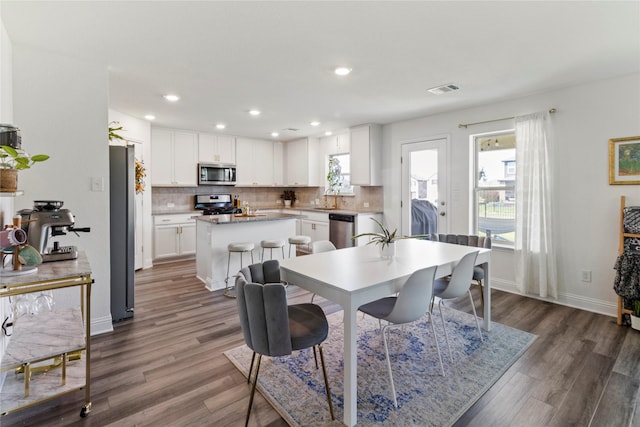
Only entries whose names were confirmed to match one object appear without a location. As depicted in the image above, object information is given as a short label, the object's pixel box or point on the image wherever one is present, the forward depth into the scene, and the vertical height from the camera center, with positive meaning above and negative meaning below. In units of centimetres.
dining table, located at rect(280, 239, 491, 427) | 174 -42
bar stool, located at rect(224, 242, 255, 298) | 398 -50
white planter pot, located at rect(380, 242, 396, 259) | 250 -33
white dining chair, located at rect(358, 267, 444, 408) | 192 -59
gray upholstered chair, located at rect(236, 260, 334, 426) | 157 -60
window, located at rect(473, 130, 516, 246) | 412 +30
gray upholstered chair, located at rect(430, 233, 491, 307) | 314 -36
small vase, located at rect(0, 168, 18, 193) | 166 +17
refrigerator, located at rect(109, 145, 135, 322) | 308 -17
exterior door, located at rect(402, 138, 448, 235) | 471 +34
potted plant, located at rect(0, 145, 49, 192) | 164 +25
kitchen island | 410 -37
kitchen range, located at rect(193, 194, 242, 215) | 625 +13
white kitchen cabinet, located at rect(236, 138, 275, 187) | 672 +105
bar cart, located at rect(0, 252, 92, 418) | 167 -76
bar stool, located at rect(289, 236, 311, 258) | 450 -44
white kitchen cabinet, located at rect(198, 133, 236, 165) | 617 +125
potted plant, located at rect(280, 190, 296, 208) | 769 +29
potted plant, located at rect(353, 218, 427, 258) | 251 -29
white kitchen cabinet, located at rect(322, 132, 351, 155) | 629 +135
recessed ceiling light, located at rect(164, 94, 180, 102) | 382 +139
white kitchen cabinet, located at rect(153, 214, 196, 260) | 550 -45
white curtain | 362 +0
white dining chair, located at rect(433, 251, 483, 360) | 237 -54
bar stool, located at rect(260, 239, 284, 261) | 423 -46
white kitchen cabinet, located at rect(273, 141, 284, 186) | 729 +109
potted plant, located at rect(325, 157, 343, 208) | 660 +67
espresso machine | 197 -9
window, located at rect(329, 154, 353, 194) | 646 +77
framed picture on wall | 310 +47
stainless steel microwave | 609 +72
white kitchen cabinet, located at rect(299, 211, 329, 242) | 611 -32
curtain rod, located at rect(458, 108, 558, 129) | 358 +115
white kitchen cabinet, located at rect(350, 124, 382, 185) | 543 +97
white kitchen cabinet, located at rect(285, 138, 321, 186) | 678 +105
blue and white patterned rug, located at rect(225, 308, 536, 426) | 184 -117
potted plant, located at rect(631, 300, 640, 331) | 286 -100
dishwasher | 552 -36
